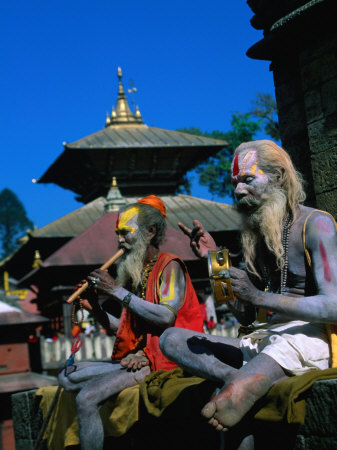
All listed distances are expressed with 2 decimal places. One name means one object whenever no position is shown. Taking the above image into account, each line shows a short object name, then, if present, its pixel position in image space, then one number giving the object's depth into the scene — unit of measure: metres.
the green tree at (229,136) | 37.12
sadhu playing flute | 4.49
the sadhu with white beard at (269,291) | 3.39
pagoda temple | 22.56
